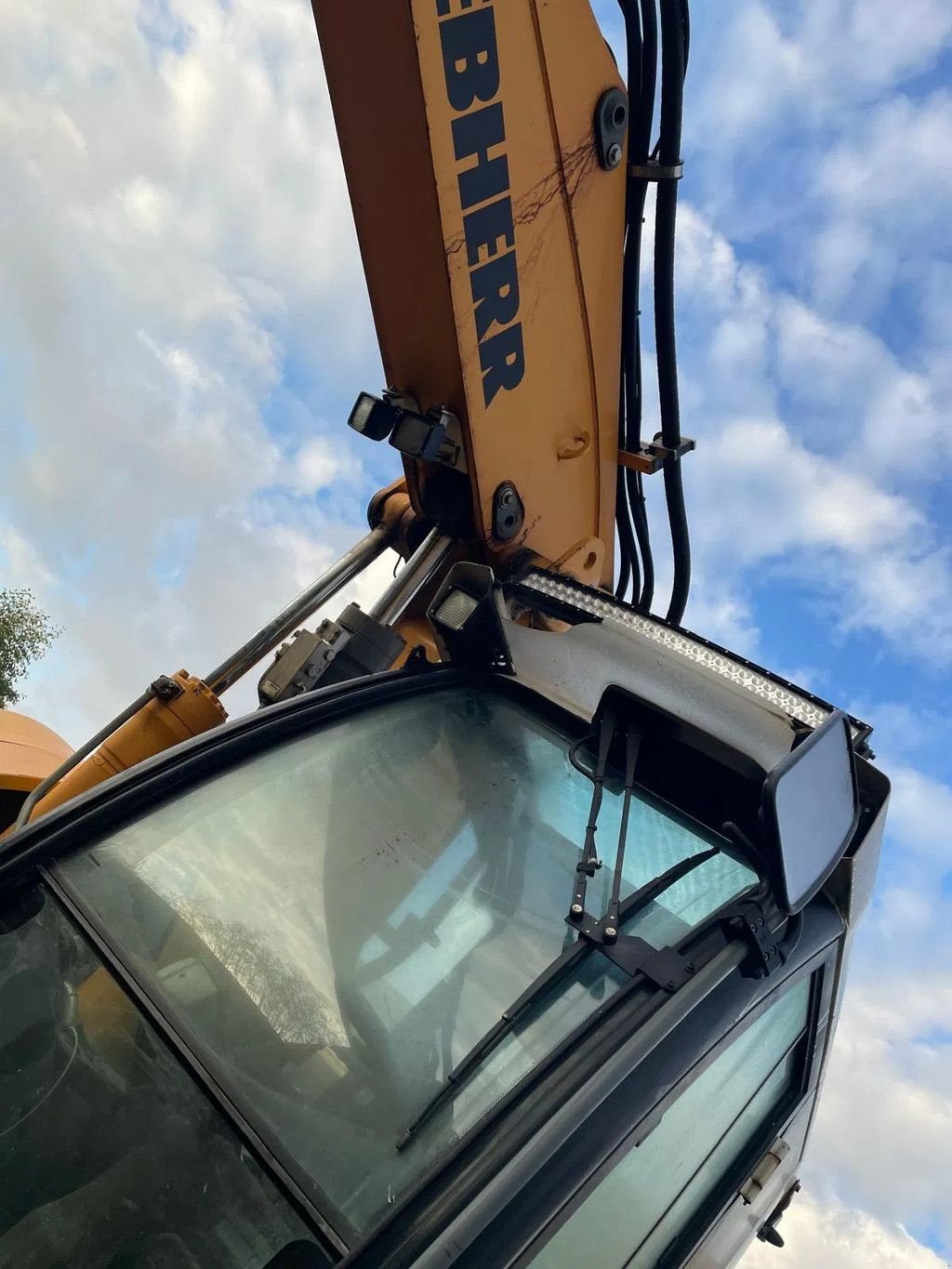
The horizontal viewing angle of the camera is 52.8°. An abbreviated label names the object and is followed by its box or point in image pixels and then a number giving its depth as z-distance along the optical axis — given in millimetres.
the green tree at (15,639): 17875
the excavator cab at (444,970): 1199
